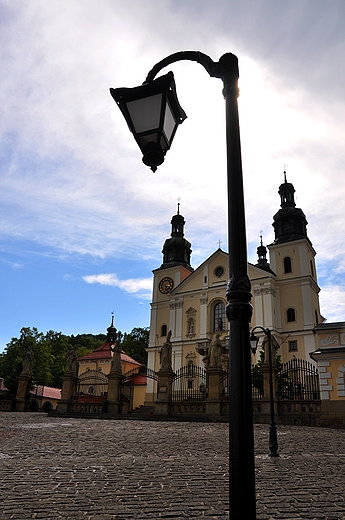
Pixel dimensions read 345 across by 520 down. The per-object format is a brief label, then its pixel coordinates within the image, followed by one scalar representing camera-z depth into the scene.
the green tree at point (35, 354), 56.53
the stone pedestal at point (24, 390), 27.88
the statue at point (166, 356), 25.36
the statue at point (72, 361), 27.39
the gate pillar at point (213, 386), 22.62
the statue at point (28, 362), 28.63
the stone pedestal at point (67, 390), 25.95
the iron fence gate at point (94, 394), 30.84
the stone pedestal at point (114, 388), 25.93
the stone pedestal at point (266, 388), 20.78
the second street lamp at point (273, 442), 9.54
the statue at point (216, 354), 24.06
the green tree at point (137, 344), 75.50
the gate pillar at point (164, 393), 23.92
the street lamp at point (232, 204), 2.46
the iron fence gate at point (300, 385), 21.67
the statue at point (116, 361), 26.67
